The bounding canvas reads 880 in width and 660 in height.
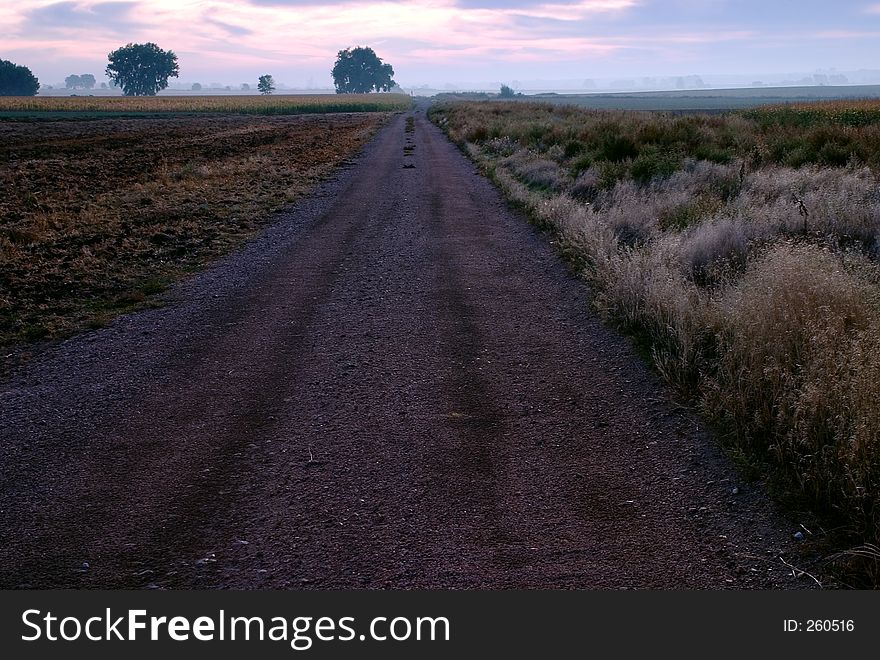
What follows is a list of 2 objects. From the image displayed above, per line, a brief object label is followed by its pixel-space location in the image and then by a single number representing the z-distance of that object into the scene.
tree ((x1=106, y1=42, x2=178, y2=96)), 173.00
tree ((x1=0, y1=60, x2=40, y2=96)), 158.12
